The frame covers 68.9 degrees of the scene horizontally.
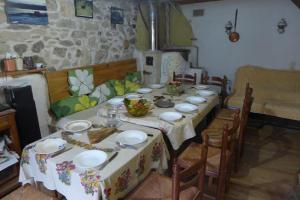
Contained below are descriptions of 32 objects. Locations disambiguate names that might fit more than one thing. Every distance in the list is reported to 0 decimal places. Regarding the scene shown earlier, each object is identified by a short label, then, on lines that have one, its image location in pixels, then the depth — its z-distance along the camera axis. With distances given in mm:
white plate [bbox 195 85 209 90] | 3039
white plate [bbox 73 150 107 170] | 1264
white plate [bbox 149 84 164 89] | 3115
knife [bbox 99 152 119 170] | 1277
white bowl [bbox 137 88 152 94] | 2867
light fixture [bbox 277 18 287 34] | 3500
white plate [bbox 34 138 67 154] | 1418
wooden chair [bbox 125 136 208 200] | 1090
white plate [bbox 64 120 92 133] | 1729
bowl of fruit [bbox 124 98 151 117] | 1958
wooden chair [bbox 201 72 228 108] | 3400
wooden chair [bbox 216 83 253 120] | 2682
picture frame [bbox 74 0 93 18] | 2904
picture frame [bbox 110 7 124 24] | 3505
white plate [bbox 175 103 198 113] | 2142
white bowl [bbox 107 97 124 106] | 2378
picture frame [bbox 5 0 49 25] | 2193
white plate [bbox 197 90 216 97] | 2695
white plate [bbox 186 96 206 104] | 2437
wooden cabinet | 1938
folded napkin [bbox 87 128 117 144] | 1565
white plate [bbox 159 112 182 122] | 1935
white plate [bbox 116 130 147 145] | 1544
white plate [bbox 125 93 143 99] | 2582
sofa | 3133
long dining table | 1200
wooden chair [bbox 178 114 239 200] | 1562
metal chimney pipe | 3949
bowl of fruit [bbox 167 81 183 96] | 2701
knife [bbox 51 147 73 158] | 1385
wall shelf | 2097
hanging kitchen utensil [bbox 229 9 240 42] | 3912
